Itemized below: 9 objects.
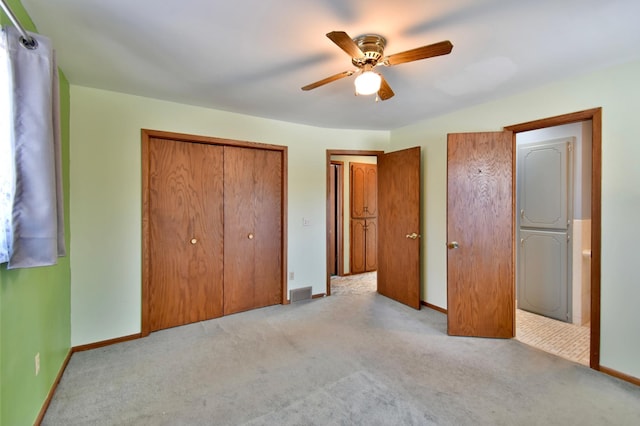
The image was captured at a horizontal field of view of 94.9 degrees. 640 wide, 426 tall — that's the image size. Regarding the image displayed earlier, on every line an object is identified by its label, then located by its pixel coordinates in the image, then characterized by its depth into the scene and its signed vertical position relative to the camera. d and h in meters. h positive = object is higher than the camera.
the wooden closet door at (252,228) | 3.38 -0.22
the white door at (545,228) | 3.22 -0.22
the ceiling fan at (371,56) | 1.55 +0.87
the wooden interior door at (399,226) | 3.60 -0.22
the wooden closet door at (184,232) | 2.94 -0.23
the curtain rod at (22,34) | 1.14 +0.77
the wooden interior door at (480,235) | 2.77 -0.25
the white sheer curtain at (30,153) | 1.29 +0.26
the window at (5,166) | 1.26 +0.20
